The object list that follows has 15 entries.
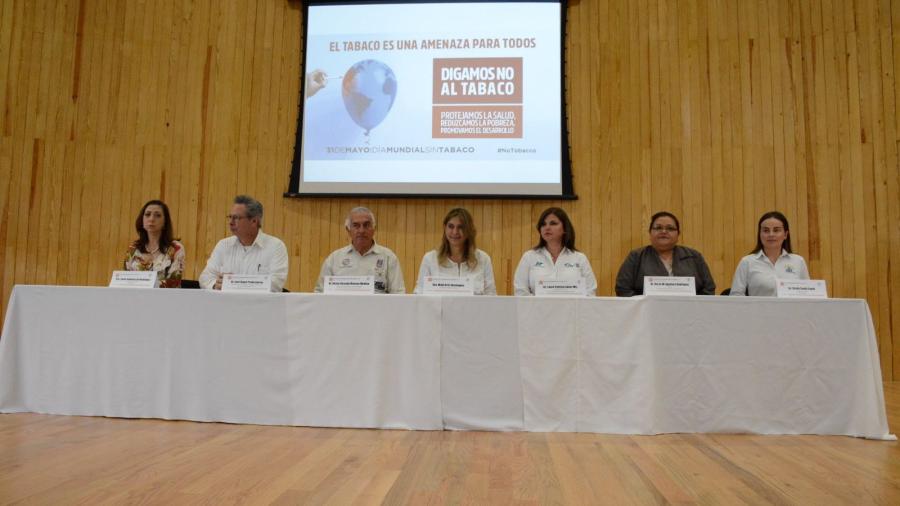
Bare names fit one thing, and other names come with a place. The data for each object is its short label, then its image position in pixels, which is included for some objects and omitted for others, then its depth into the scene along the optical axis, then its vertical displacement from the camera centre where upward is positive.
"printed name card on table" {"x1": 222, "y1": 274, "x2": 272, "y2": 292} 2.56 +0.01
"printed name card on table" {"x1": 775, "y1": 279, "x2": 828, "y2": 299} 2.49 +0.03
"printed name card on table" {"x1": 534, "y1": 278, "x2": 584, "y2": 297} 2.49 +0.01
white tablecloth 2.37 -0.32
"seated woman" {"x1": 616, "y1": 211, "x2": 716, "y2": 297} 3.21 +0.17
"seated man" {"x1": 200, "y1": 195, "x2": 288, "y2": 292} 3.17 +0.19
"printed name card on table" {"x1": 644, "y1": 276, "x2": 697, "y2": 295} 2.47 +0.03
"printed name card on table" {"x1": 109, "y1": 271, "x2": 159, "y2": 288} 2.58 +0.01
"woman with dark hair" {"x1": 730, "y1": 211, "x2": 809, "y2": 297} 3.22 +0.19
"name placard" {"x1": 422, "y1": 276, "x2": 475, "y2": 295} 2.51 +0.01
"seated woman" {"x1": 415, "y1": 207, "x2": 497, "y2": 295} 3.14 +0.17
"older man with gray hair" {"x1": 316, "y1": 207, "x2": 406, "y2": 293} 3.26 +0.15
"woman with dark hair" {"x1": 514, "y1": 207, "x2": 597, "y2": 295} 3.18 +0.17
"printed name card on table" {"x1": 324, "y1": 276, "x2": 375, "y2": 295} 2.55 +0.01
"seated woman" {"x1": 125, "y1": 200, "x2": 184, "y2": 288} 3.11 +0.19
